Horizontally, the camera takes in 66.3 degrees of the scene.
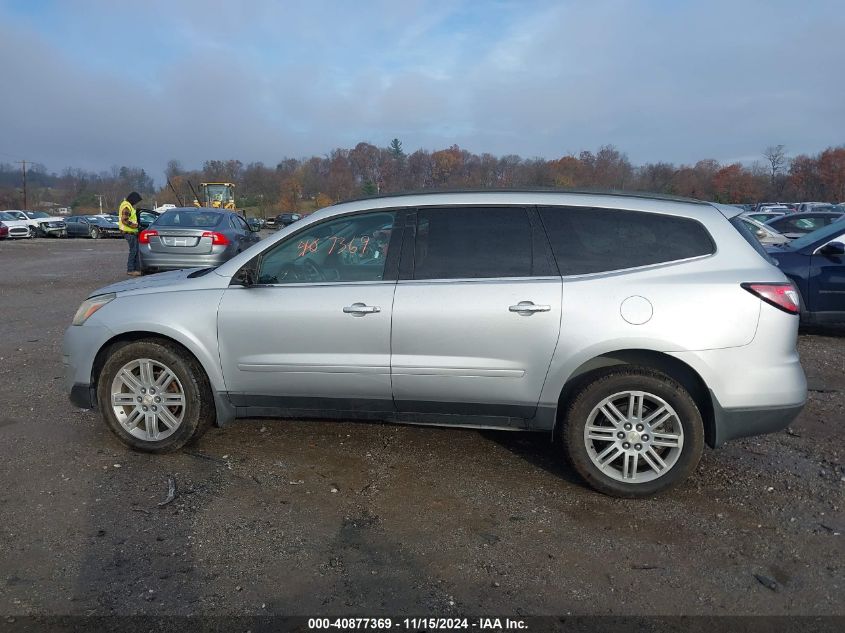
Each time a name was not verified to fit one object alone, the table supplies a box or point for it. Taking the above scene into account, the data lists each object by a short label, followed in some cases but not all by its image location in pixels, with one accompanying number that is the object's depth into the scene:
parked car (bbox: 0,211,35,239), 33.84
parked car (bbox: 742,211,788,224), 17.37
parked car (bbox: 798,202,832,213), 35.88
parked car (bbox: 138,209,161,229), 16.05
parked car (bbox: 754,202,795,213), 38.81
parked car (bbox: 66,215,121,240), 37.84
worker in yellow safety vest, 14.62
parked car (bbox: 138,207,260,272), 11.76
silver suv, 3.72
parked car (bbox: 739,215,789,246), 13.55
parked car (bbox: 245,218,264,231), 14.39
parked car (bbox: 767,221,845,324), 8.04
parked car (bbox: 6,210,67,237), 36.90
